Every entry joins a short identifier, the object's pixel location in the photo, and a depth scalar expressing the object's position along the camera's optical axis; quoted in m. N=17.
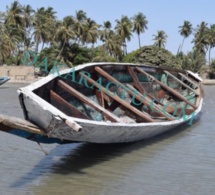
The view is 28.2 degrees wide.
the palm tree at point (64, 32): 53.78
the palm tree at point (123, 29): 65.31
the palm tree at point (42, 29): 60.03
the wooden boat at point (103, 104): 6.34
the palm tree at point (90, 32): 58.06
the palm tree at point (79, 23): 56.78
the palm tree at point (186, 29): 72.94
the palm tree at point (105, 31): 62.69
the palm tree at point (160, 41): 69.75
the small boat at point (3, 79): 34.91
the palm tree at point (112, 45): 60.88
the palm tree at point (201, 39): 66.94
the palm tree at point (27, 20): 63.50
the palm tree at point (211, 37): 66.69
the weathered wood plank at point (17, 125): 5.86
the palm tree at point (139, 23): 70.56
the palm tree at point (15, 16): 60.59
